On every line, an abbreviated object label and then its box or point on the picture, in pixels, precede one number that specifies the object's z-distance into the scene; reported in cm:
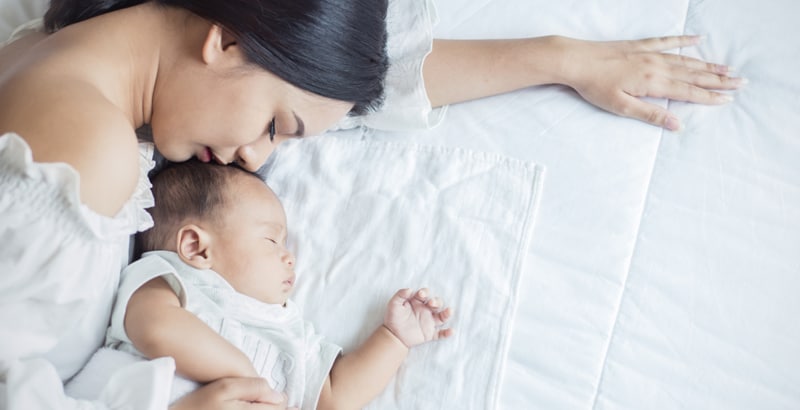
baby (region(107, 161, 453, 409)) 104
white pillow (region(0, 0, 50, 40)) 128
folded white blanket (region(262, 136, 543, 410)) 109
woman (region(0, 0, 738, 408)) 81
